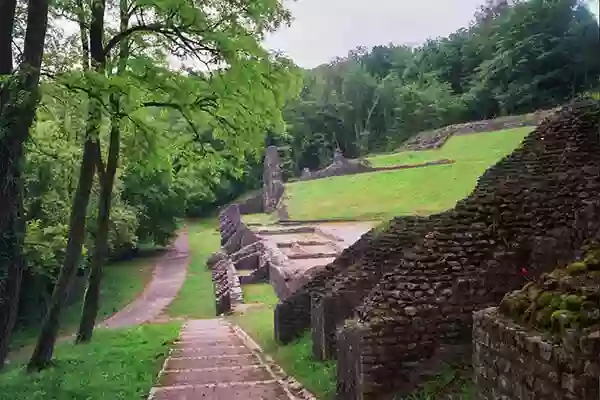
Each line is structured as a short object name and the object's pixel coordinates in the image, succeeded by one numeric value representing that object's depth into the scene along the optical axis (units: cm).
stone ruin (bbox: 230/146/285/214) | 5267
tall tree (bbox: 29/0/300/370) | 1124
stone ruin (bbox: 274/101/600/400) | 721
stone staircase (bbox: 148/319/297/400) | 945
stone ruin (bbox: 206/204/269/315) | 2366
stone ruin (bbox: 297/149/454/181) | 4346
